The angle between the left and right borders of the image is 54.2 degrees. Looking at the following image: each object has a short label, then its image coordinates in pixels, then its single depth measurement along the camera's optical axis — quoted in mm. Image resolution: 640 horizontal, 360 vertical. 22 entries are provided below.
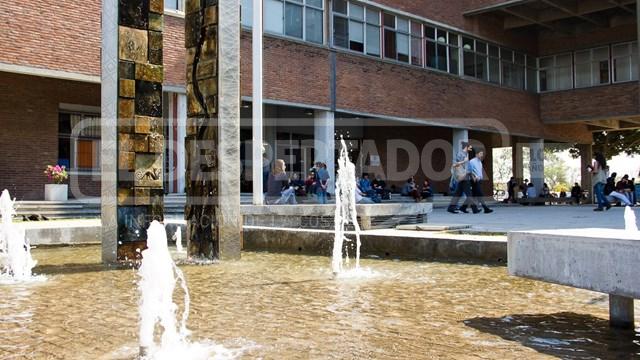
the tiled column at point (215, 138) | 7496
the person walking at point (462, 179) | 15375
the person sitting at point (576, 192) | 32156
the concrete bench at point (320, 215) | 9245
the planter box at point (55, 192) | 16281
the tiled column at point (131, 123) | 7426
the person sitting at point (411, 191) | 24875
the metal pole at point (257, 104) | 11680
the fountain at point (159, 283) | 3706
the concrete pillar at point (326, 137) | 21750
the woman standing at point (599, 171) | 15780
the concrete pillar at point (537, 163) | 33031
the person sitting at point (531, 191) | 30266
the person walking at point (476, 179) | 15352
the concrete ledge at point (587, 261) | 3395
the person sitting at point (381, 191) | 24203
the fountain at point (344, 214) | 6824
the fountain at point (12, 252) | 6320
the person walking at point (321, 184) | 18891
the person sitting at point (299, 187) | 20766
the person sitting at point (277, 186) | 14555
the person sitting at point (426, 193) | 25219
